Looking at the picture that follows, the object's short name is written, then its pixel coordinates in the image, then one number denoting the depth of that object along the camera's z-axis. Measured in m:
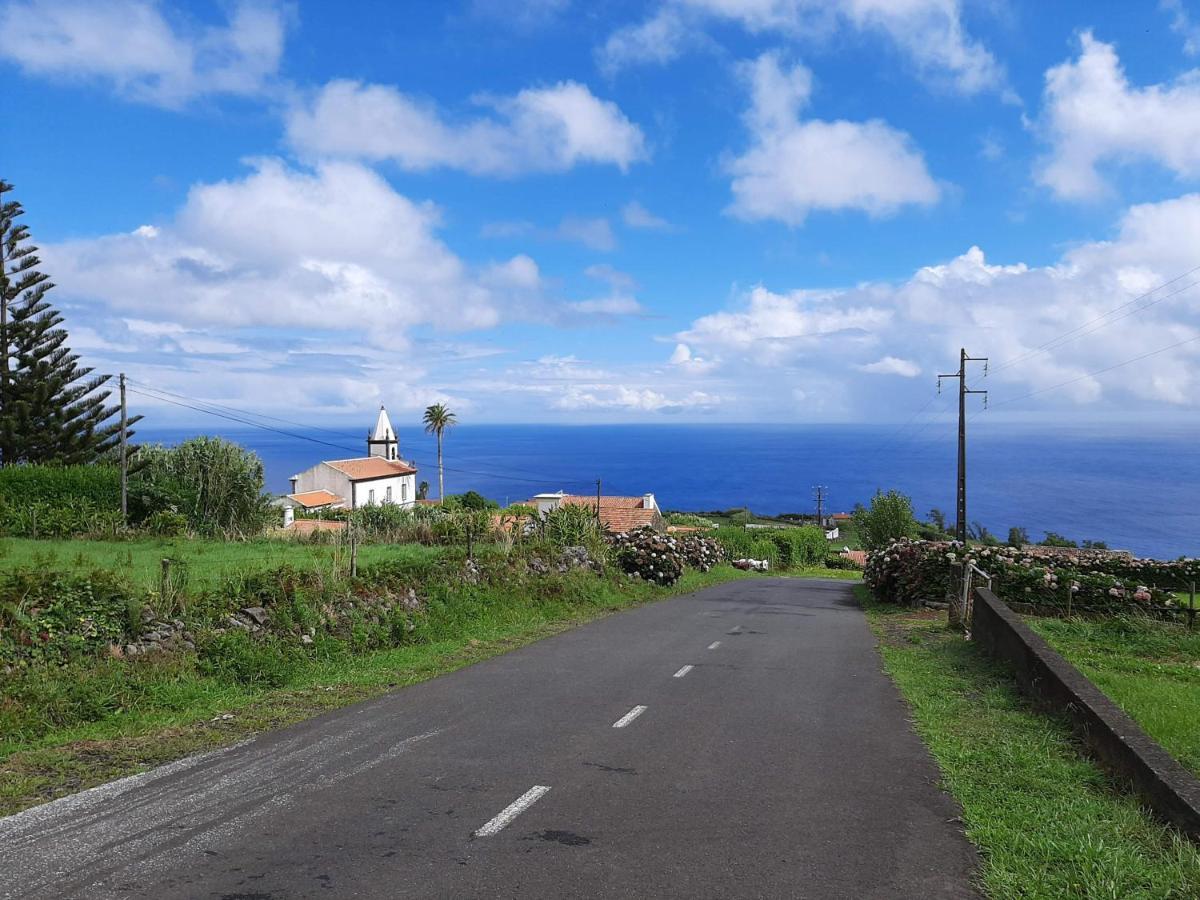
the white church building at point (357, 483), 84.00
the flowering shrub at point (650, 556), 27.69
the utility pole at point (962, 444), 35.06
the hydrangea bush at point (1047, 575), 19.03
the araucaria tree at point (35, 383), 39.69
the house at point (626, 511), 55.88
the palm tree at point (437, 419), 108.93
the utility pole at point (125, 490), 25.94
